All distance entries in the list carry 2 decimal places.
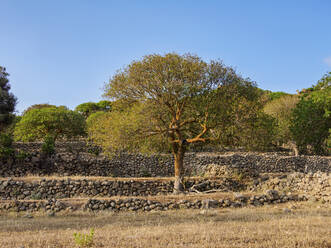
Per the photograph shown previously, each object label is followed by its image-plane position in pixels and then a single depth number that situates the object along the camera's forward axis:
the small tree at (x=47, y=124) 29.86
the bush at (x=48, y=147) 24.66
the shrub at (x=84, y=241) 6.30
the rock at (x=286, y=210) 12.34
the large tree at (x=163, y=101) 15.96
